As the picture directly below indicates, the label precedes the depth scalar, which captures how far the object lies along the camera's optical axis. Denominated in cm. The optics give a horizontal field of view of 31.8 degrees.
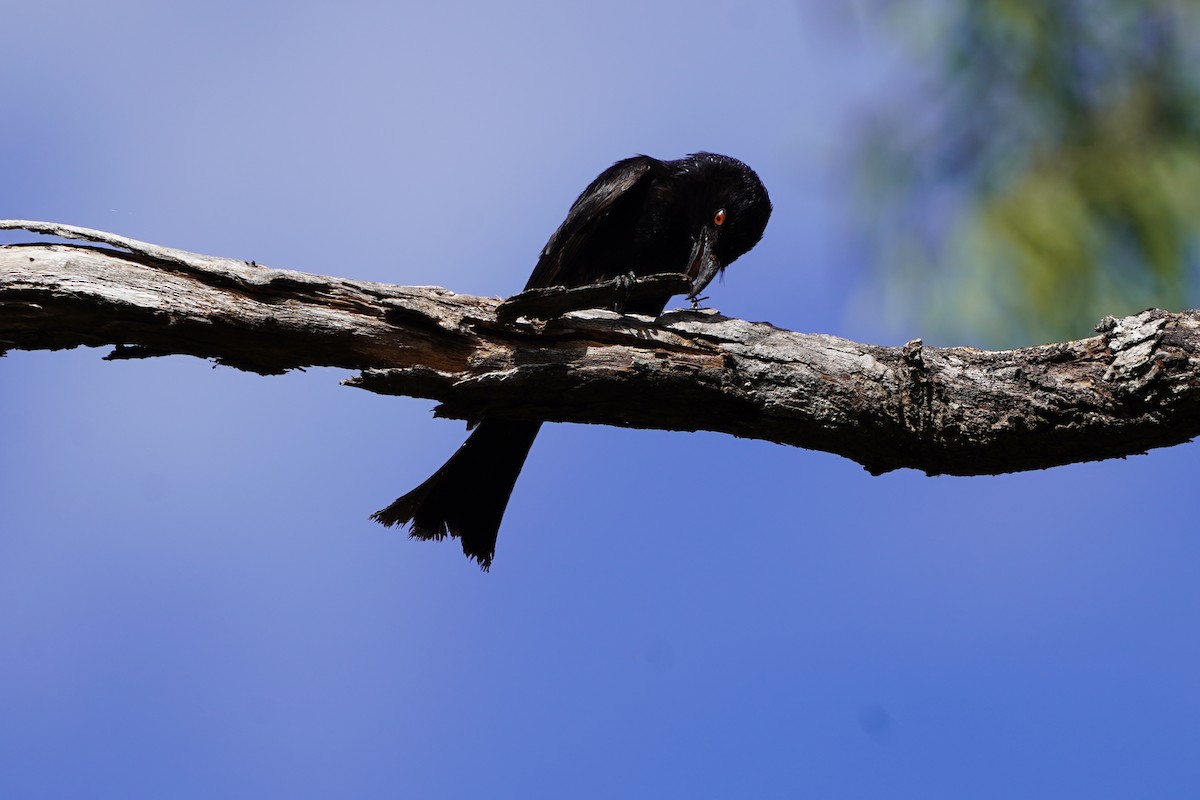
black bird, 961
